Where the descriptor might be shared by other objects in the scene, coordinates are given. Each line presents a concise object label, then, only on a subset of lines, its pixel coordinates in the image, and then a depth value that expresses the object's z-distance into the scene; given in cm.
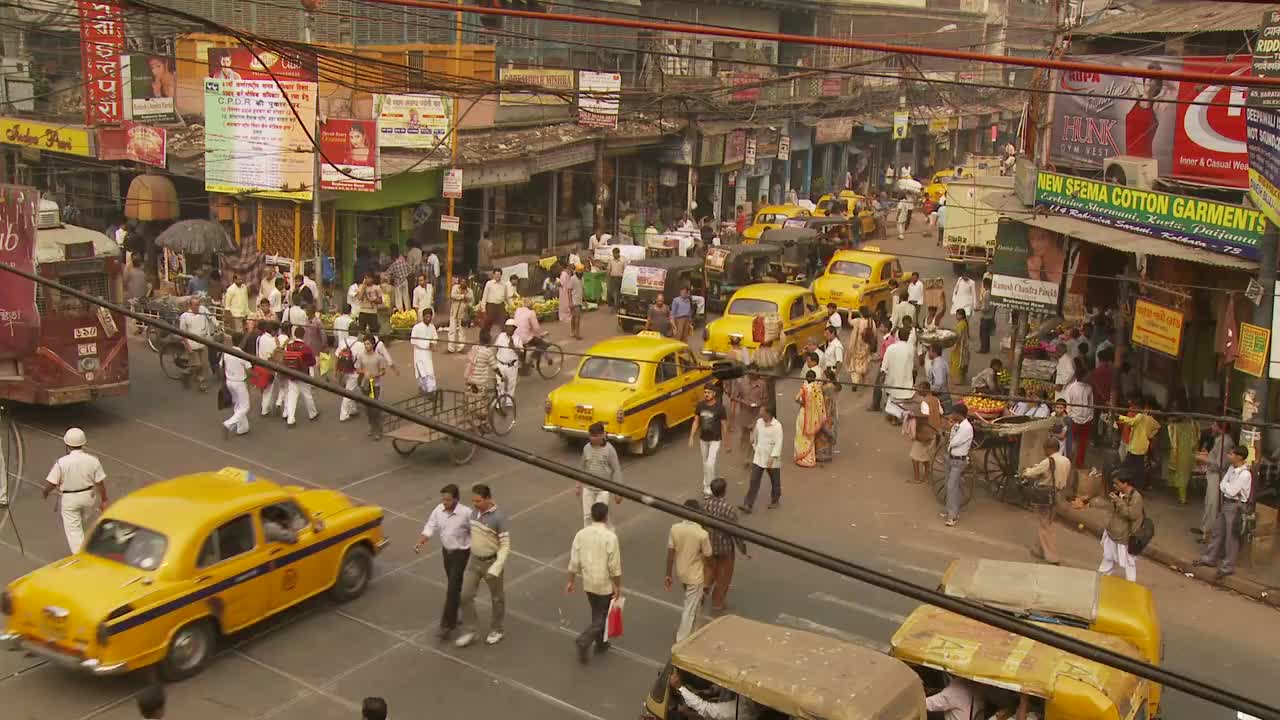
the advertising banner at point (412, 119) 2647
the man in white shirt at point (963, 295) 2491
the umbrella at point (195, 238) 2456
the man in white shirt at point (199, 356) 1995
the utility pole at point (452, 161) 2591
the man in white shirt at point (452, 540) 1148
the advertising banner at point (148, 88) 2764
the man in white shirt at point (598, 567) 1112
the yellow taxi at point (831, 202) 4057
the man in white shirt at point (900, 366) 1944
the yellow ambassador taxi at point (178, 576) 1004
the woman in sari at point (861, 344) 2150
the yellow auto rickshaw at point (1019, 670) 864
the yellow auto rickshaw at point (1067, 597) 986
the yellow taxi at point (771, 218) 3544
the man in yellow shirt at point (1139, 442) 1600
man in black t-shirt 1577
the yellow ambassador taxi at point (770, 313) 2209
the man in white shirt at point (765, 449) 1524
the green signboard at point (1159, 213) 1498
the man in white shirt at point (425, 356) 1881
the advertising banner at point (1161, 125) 1809
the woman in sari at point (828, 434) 1794
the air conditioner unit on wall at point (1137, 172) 1844
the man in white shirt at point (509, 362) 1923
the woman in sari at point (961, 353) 2222
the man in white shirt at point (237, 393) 1753
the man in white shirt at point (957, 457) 1553
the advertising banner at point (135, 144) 2653
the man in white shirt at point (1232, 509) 1371
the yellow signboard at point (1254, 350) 1423
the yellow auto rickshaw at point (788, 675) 816
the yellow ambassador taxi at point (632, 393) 1723
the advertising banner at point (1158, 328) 1585
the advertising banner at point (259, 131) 2472
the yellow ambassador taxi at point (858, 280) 2677
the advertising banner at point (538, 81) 3186
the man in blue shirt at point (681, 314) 2408
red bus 1739
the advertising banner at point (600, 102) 2970
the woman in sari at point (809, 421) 1730
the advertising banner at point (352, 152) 2438
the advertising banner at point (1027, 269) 1834
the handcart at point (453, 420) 1681
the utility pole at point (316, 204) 2416
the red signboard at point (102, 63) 2647
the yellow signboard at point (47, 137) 2806
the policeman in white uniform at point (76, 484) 1277
